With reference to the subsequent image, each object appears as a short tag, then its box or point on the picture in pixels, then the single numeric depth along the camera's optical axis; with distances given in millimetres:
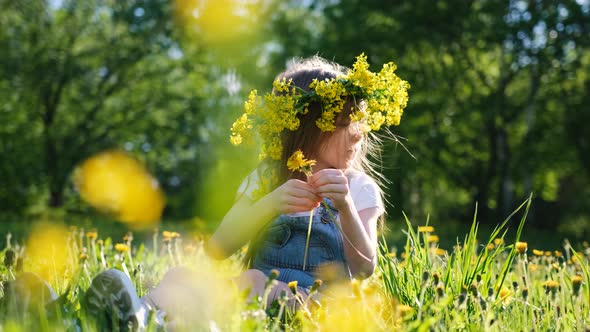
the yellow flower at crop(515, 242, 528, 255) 2306
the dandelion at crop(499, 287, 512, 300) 2288
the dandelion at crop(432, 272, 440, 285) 2130
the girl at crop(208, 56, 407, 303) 2377
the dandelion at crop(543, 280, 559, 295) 2277
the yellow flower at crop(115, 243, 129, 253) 3068
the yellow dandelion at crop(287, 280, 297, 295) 1980
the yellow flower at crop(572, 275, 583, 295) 2036
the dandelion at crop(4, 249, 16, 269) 2287
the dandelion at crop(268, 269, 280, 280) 1779
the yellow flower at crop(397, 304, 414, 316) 1746
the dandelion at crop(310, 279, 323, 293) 1941
